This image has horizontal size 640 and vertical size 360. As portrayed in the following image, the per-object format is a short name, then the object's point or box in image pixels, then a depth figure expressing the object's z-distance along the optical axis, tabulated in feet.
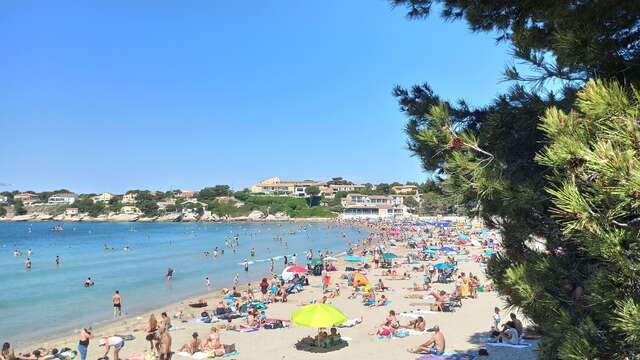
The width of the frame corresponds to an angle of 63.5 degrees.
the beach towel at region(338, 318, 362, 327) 53.83
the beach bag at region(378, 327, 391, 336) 48.03
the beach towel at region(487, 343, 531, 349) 40.70
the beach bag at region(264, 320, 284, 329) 54.13
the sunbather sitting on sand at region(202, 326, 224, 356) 43.83
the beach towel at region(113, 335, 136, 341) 54.06
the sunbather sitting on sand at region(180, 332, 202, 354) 44.39
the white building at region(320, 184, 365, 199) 495.41
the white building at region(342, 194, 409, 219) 385.29
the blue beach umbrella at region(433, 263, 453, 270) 88.74
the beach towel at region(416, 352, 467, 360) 37.92
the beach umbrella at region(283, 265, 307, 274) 83.51
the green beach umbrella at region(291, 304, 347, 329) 41.68
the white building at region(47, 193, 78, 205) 631.73
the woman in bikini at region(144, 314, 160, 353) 43.67
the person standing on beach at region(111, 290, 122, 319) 70.90
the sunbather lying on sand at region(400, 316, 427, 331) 49.66
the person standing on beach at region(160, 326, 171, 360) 41.47
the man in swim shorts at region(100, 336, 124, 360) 43.39
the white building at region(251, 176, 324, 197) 504.84
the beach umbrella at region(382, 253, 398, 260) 110.40
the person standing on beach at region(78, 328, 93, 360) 43.16
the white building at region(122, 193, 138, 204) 567.75
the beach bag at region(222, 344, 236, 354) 44.68
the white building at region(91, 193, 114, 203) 589.32
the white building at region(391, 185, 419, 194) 443.98
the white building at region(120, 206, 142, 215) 526.37
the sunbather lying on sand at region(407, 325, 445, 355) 40.47
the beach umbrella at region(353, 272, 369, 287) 80.18
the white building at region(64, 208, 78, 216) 554.46
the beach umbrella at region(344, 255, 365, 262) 106.42
